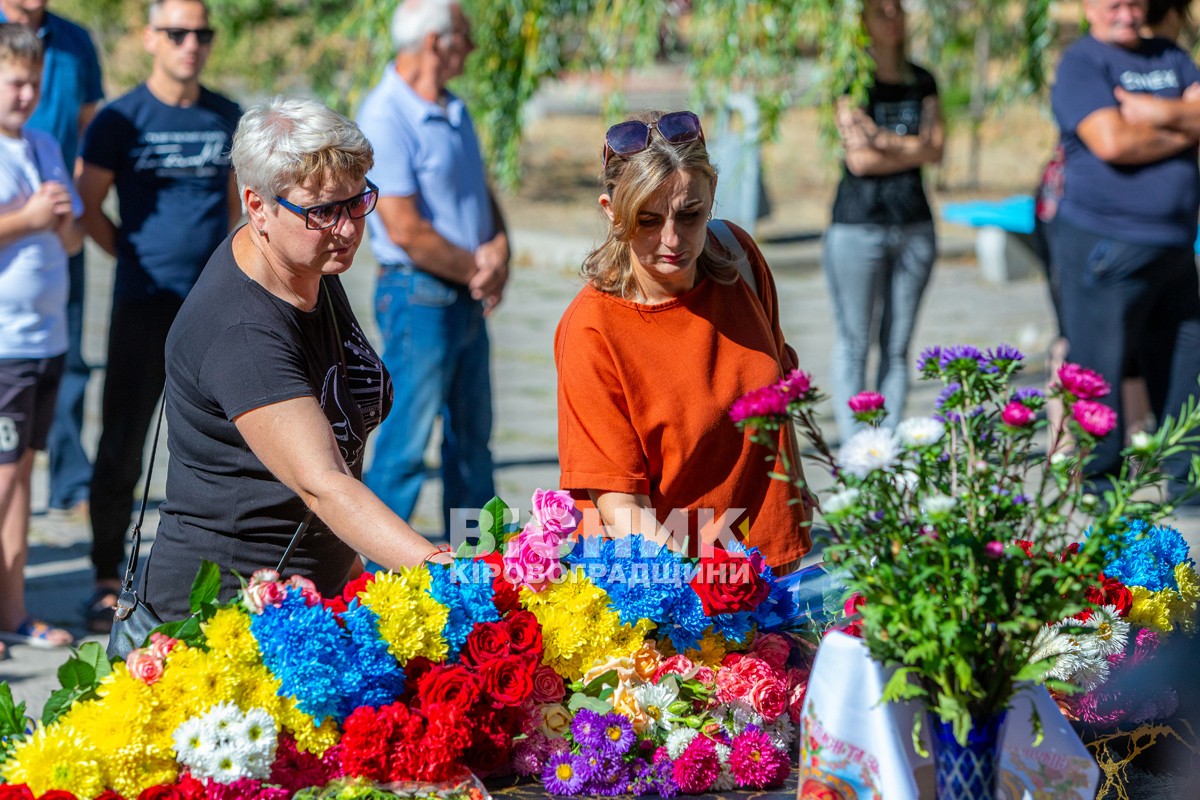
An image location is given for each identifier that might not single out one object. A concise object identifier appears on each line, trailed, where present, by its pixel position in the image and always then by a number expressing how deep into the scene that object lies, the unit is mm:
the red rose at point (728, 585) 4332
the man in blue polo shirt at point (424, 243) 9039
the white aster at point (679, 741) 4113
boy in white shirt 8289
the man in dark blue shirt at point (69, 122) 10297
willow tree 11844
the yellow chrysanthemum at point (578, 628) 4176
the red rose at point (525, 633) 4062
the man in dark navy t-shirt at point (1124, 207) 9859
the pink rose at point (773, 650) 4375
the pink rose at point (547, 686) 4137
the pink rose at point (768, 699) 4215
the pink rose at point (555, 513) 4230
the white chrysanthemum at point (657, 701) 4164
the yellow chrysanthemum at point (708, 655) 4340
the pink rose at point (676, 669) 4262
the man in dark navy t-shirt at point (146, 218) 9117
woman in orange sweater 4984
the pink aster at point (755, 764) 4121
